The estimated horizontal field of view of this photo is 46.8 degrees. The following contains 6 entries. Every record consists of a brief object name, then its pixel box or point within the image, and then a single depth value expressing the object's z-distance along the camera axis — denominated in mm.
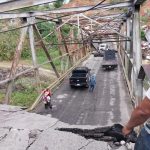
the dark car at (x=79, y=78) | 13105
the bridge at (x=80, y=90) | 8513
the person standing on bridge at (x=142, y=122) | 1707
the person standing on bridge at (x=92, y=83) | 12557
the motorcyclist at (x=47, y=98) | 9560
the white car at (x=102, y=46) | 29262
